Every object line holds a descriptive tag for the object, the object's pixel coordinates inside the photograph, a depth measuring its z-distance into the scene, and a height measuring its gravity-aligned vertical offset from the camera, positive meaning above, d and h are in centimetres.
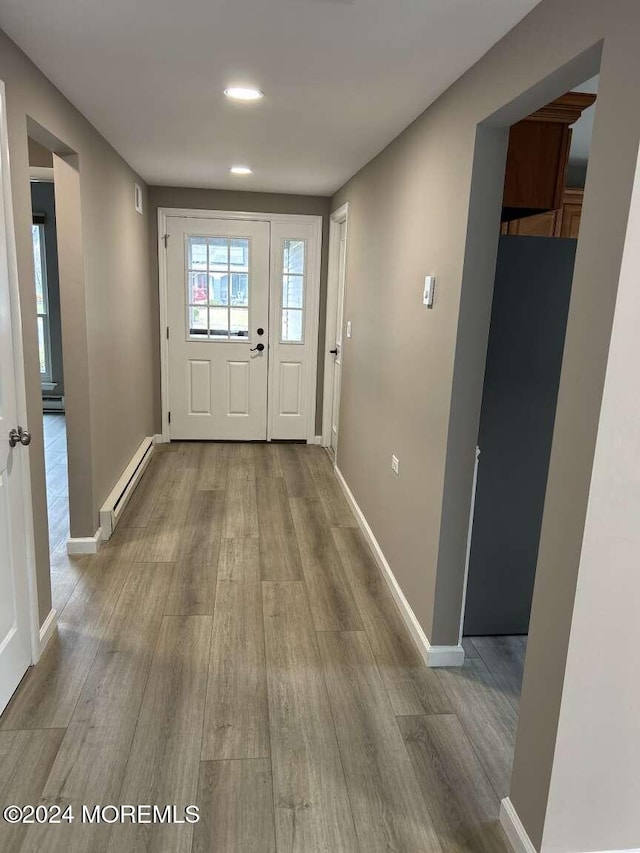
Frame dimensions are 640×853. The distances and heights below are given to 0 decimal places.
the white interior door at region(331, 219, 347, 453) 508 -39
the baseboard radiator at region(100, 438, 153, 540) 358 -136
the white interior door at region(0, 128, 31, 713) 208 -92
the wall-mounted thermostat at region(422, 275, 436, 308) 256 +2
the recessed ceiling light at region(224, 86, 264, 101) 253 +80
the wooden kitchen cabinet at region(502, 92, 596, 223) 229 +52
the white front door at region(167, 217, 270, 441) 545 -37
